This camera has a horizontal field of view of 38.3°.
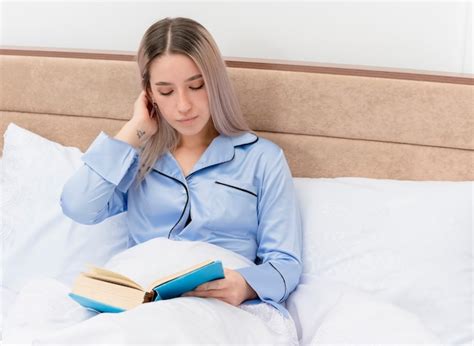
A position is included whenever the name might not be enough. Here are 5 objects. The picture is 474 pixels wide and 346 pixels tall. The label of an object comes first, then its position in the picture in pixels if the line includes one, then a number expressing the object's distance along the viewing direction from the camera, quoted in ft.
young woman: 5.43
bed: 5.29
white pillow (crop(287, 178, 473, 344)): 5.17
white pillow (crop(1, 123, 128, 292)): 6.06
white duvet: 3.87
